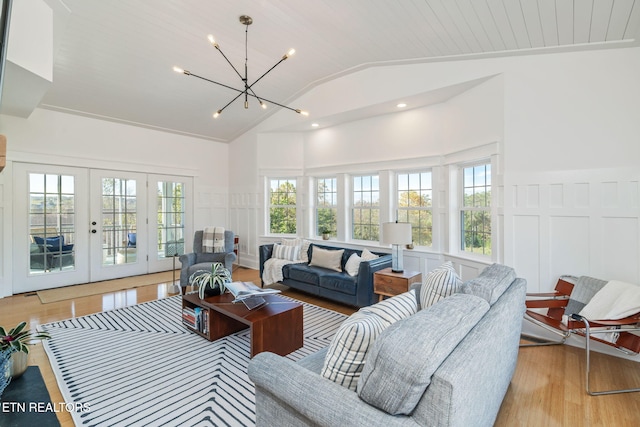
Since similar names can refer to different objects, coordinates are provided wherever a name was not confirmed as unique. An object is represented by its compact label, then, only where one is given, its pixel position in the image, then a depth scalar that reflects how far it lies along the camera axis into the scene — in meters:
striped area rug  2.00
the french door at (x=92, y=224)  4.66
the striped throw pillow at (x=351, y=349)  1.32
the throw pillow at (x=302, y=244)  5.03
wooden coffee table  2.61
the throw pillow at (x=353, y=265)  4.10
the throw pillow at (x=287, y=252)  4.95
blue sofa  3.77
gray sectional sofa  1.04
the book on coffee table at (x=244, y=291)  2.97
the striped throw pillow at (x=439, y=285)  2.15
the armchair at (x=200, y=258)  4.55
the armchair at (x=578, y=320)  2.29
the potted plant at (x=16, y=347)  2.09
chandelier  3.33
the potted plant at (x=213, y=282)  3.13
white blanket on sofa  4.75
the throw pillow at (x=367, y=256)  4.21
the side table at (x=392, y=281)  3.46
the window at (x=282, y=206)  6.29
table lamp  3.67
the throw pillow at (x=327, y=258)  4.41
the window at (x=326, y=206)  5.69
